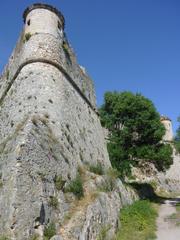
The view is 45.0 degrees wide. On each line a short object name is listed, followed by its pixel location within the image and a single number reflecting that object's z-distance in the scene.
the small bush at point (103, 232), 9.10
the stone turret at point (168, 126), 36.22
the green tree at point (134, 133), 18.28
